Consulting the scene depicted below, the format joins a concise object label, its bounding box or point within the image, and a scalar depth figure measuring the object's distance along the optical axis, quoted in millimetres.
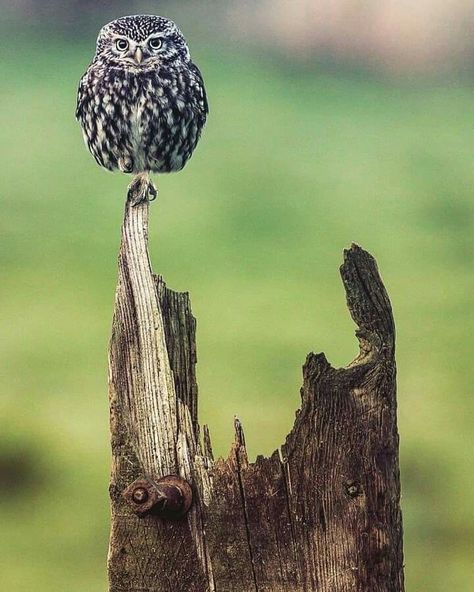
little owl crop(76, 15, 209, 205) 7783
